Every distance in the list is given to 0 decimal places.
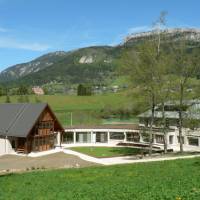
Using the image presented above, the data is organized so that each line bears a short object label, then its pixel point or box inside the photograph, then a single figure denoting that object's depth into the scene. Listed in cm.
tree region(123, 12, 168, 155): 4034
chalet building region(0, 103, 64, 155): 4909
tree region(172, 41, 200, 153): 3969
